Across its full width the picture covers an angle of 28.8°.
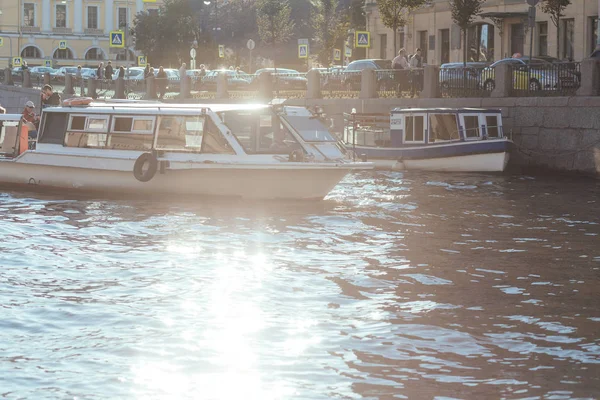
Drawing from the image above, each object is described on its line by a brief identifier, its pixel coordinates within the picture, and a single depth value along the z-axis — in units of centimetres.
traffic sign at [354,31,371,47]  4403
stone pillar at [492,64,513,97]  3141
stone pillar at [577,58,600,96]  2870
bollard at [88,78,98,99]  5047
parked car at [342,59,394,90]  3688
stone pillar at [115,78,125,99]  4838
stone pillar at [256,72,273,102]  4352
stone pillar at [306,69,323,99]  4031
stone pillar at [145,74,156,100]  4788
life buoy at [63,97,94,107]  2331
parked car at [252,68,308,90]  4609
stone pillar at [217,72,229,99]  4581
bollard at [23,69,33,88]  5756
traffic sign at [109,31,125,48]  4832
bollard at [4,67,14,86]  5966
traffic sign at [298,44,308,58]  4750
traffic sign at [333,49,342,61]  5603
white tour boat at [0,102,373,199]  2031
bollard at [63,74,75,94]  5295
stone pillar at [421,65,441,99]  3409
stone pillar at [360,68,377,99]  3681
